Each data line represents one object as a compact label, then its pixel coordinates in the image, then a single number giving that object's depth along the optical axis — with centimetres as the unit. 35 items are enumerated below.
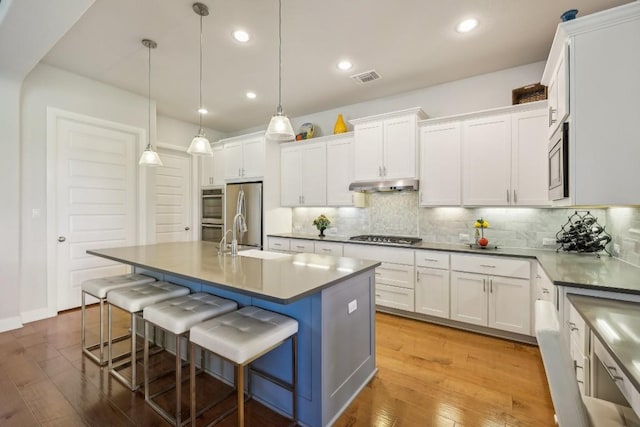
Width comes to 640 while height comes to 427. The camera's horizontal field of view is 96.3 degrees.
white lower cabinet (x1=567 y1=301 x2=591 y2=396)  157
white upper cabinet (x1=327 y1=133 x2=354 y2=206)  418
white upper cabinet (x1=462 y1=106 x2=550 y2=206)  290
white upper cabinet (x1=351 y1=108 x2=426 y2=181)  356
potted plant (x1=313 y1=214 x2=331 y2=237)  449
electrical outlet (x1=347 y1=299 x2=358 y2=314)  196
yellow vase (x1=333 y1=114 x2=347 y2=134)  432
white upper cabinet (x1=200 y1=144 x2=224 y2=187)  530
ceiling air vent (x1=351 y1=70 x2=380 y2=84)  342
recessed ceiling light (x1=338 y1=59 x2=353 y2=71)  319
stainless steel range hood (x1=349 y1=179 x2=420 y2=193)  355
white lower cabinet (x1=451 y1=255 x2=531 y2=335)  277
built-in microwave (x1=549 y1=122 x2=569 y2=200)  203
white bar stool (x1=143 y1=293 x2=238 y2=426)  174
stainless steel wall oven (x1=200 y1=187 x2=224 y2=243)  522
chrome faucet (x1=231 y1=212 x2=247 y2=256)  256
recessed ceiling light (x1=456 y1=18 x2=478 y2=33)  246
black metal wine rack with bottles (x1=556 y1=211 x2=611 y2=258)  262
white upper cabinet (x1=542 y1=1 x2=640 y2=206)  177
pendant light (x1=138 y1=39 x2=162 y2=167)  291
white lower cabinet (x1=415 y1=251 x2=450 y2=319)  316
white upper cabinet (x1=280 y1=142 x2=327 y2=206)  445
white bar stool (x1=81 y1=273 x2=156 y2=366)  240
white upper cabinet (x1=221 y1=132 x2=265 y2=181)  472
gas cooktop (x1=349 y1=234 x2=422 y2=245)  357
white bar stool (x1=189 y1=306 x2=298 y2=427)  145
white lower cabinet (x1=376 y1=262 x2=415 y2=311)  338
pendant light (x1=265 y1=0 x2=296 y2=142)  212
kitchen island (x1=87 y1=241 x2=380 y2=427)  167
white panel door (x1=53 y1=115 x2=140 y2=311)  358
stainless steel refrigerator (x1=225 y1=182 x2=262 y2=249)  468
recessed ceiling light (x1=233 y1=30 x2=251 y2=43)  265
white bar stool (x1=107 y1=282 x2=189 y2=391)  209
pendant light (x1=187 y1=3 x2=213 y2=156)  261
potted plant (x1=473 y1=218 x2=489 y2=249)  314
